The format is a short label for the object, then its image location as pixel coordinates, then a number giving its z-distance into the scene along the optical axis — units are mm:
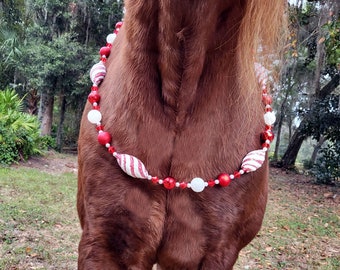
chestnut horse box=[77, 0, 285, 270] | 1144
